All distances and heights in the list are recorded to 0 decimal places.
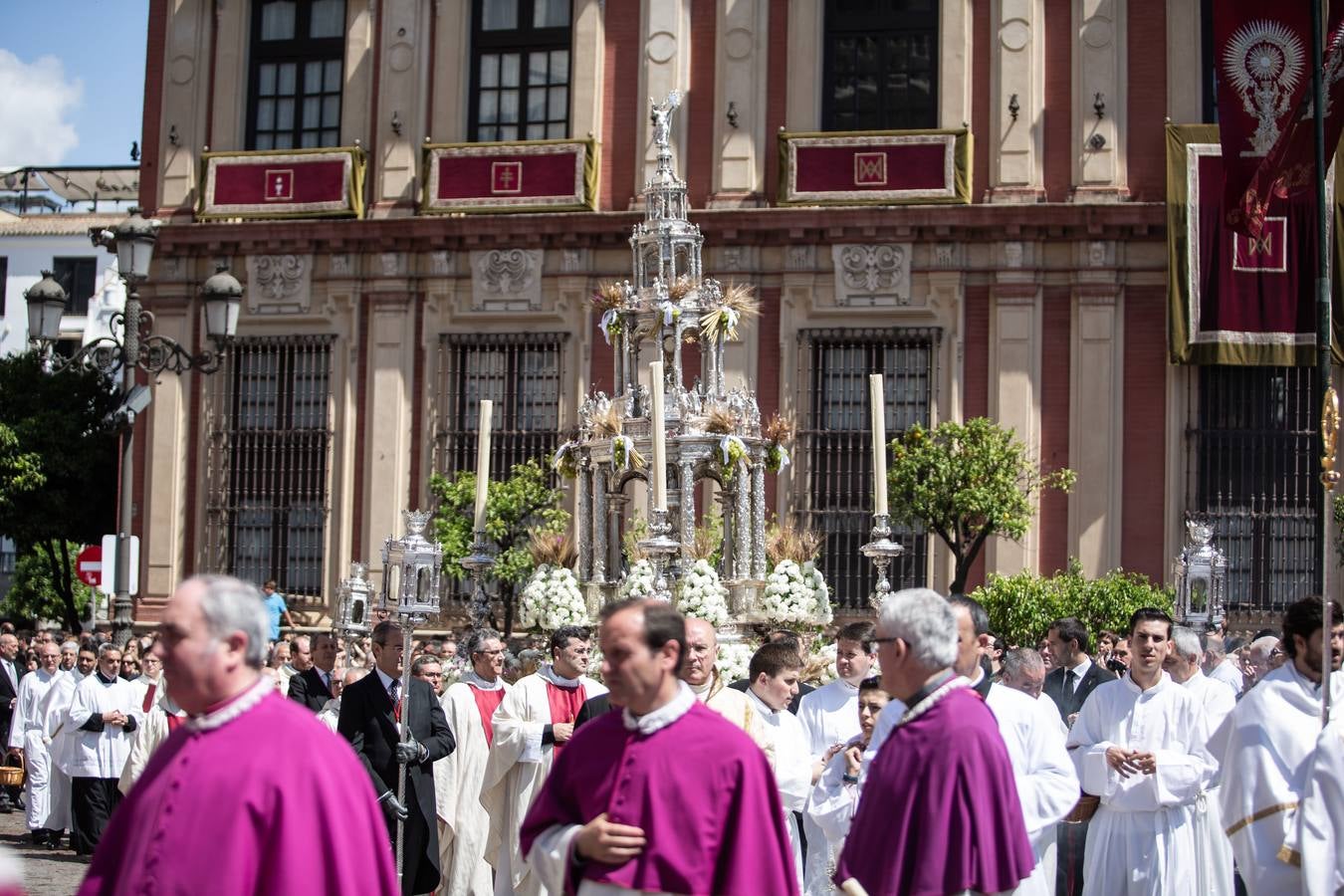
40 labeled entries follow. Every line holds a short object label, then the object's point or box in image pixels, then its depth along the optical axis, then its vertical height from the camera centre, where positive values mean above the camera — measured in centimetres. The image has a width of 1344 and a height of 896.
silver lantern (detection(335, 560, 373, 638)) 2219 -71
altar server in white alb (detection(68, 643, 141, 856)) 1770 -181
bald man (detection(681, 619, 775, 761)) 914 -70
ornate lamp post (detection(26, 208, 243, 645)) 1781 +196
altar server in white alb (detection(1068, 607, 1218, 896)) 968 -106
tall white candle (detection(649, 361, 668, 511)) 1524 +80
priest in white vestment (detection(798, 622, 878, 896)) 1113 -87
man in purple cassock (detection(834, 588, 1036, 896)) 624 -74
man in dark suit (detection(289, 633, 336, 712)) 1336 -92
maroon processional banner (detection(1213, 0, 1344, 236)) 1786 +495
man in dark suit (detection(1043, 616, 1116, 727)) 1418 -84
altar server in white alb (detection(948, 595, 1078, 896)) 786 -81
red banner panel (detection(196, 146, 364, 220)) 2986 +527
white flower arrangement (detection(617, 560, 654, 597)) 1620 -28
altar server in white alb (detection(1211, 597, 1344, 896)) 776 -80
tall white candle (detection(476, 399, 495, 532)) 1675 +68
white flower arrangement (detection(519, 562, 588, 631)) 1730 -49
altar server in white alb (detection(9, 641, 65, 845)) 1873 -213
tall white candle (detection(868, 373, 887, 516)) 1625 +79
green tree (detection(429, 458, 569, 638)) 2658 +32
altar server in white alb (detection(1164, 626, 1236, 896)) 1001 -125
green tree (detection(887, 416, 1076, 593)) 2567 +84
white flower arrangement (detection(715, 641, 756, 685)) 1483 -84
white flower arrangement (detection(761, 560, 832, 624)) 1722 -43
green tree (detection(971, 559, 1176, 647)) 2322 -61
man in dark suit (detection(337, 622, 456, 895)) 1130 -111
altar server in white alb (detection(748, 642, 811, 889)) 981 -75
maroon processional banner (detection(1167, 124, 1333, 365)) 2719 +370
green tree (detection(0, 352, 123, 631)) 2939 +126
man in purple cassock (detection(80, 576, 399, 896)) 503 -64
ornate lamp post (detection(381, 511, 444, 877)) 1284 -21
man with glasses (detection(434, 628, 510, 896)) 1288 -145
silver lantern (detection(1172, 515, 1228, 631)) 2162 -29
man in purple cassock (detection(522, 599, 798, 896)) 598 -75
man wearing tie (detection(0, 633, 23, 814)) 2138 -154
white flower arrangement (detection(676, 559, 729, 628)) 1588 -39
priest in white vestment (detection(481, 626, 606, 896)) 1155 -110
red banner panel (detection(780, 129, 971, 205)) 2800 +528
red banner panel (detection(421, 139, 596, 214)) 2905 +528
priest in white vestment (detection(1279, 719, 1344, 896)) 745 -100
